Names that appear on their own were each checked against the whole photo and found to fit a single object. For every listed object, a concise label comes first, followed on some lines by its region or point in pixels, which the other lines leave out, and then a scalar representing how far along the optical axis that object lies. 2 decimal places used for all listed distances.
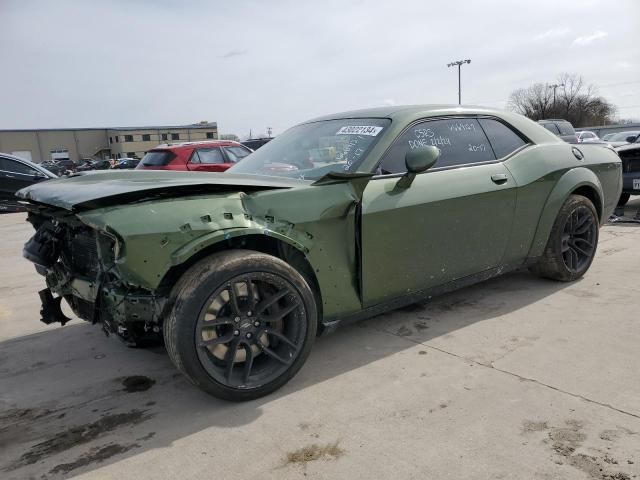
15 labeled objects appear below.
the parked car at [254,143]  28.84
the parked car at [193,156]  11.91
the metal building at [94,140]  76.69
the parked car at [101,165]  36.00
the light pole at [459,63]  51.01
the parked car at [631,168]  7.83
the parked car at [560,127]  19.00
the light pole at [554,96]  75.25
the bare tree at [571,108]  73.81
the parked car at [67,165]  41.11
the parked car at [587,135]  30.64
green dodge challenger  2.49
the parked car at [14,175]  12.36
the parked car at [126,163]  30.45
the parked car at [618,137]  22.75
